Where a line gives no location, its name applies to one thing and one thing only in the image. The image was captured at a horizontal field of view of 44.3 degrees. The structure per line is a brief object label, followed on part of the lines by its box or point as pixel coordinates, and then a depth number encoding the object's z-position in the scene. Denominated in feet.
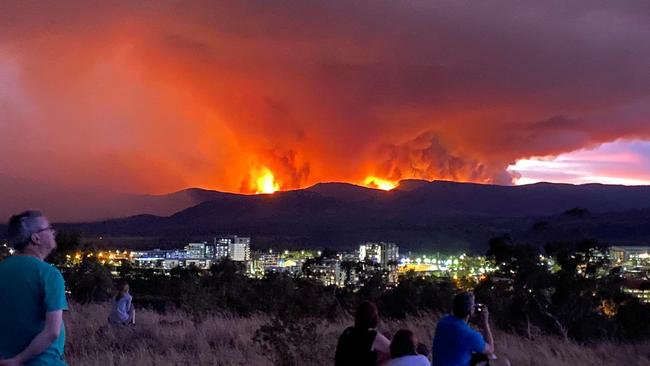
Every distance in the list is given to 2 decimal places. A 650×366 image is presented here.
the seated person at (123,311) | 43.98
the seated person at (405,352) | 21.07
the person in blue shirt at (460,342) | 23.65
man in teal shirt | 16.31
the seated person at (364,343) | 22.00
